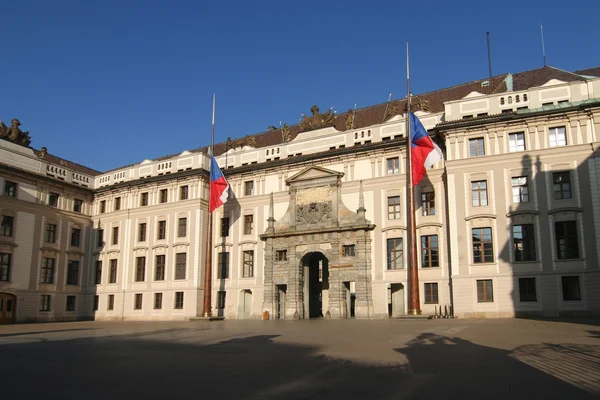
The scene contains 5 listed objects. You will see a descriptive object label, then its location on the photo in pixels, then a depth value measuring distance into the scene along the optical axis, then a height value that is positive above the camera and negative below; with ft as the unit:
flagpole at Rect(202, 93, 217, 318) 135.95 +1.07
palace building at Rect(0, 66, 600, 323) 107.76 +16.87
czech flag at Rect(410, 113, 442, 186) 108.58 +28.56
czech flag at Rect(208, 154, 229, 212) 137.59 +25.50
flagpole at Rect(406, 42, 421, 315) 107.86 +8.46
